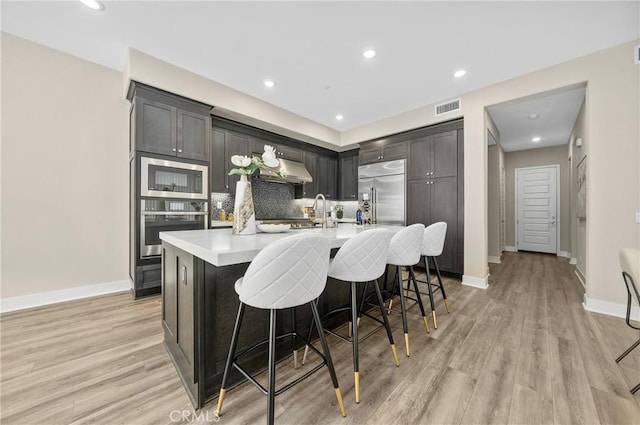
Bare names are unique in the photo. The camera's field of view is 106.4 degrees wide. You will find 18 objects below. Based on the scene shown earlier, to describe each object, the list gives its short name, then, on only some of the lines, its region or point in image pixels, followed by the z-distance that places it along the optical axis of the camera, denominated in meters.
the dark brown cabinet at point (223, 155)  3.78
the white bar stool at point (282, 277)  1.06
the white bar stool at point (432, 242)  2.43
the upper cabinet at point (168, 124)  2.92
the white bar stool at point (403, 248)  1.94
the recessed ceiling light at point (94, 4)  2.16
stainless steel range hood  4.37
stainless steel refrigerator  4.55
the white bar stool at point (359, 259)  1.48
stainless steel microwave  2.96
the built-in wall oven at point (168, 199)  2.97
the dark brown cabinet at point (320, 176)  5.24
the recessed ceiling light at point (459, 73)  3.12
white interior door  6.13
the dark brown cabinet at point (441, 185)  3.83
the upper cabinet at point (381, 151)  4.57
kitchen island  1.32
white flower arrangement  1.84
